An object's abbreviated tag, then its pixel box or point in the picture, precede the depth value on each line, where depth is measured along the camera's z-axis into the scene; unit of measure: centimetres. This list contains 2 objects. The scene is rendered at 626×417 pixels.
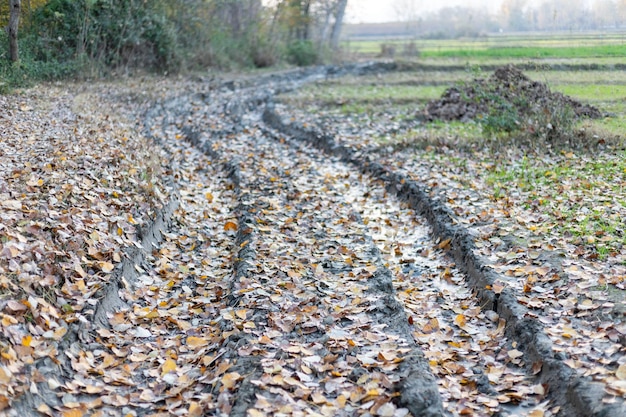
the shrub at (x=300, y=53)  3472
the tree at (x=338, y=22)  3843
